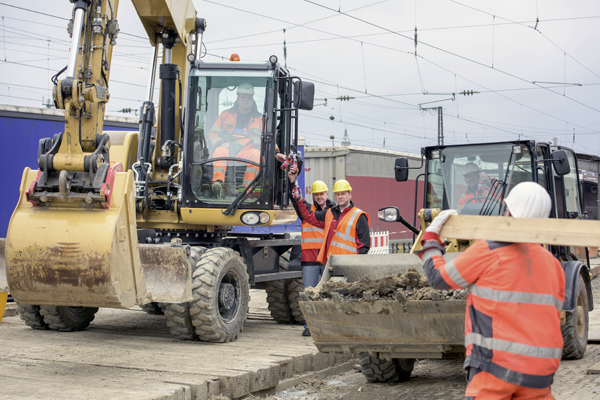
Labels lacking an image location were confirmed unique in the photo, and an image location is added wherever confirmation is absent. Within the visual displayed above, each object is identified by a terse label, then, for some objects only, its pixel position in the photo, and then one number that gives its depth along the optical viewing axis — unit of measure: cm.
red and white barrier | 3750
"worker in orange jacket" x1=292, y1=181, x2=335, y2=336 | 1537
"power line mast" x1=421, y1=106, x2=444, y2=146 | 7191
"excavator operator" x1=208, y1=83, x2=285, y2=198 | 1489
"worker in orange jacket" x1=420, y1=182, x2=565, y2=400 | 621
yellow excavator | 1077
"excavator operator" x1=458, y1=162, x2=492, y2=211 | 1370
